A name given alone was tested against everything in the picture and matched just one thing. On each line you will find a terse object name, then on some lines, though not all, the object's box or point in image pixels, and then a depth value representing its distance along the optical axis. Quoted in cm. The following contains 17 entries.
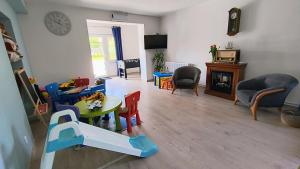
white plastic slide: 115
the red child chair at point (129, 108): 240
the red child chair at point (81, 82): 372
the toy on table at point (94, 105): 220
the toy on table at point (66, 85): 336
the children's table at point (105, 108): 212
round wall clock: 374
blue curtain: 713
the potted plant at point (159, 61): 602
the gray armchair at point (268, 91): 254
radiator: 540
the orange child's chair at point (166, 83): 487
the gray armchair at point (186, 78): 408
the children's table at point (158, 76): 500
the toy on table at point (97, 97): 255
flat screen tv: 561
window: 706
